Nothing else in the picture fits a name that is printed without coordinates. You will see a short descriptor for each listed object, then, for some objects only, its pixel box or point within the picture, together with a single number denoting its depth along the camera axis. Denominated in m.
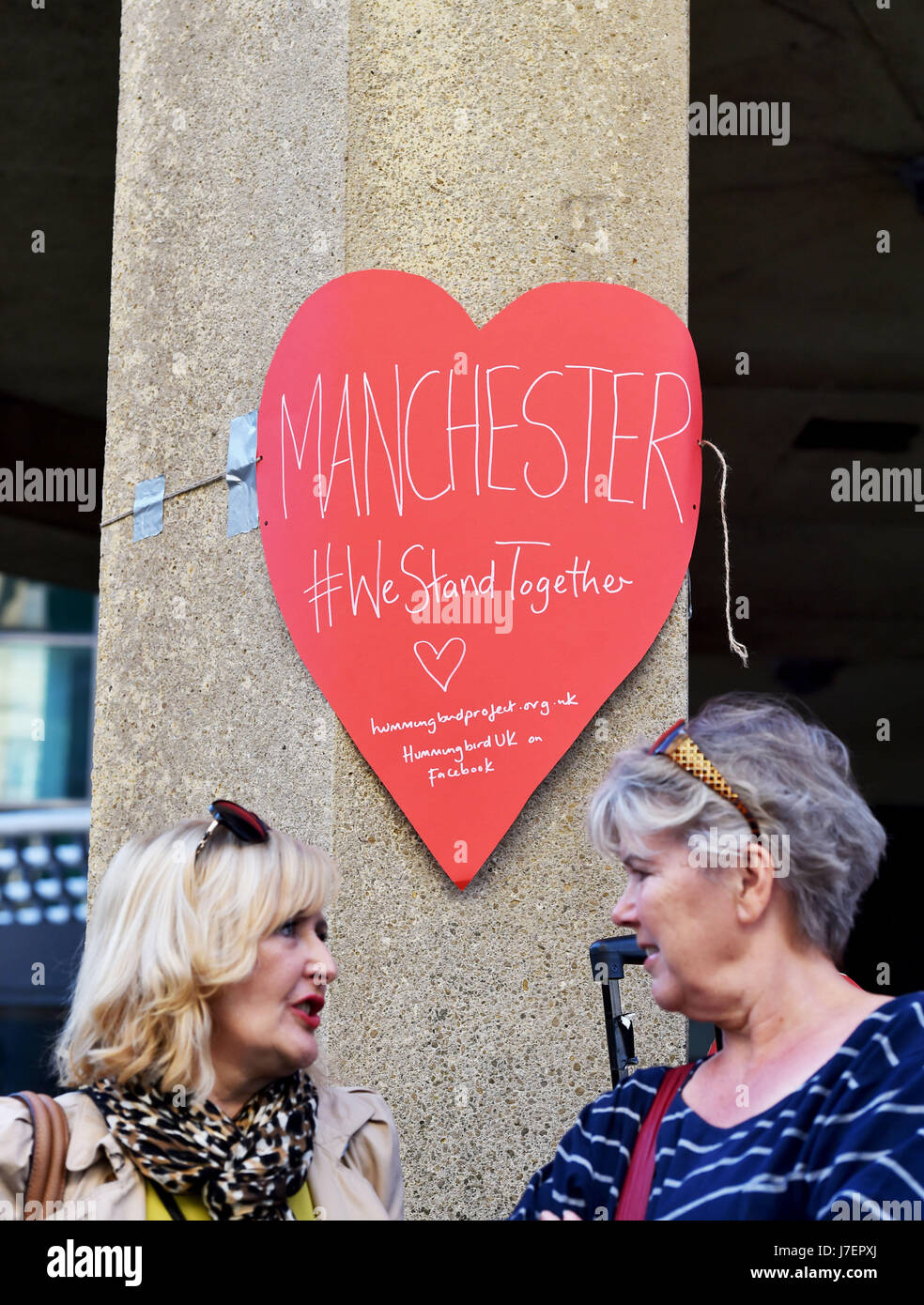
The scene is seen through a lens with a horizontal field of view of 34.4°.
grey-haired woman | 1.88
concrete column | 2.96
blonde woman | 2.08
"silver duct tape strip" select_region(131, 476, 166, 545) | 3.45
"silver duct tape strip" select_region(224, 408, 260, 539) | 3.24
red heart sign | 3.01
